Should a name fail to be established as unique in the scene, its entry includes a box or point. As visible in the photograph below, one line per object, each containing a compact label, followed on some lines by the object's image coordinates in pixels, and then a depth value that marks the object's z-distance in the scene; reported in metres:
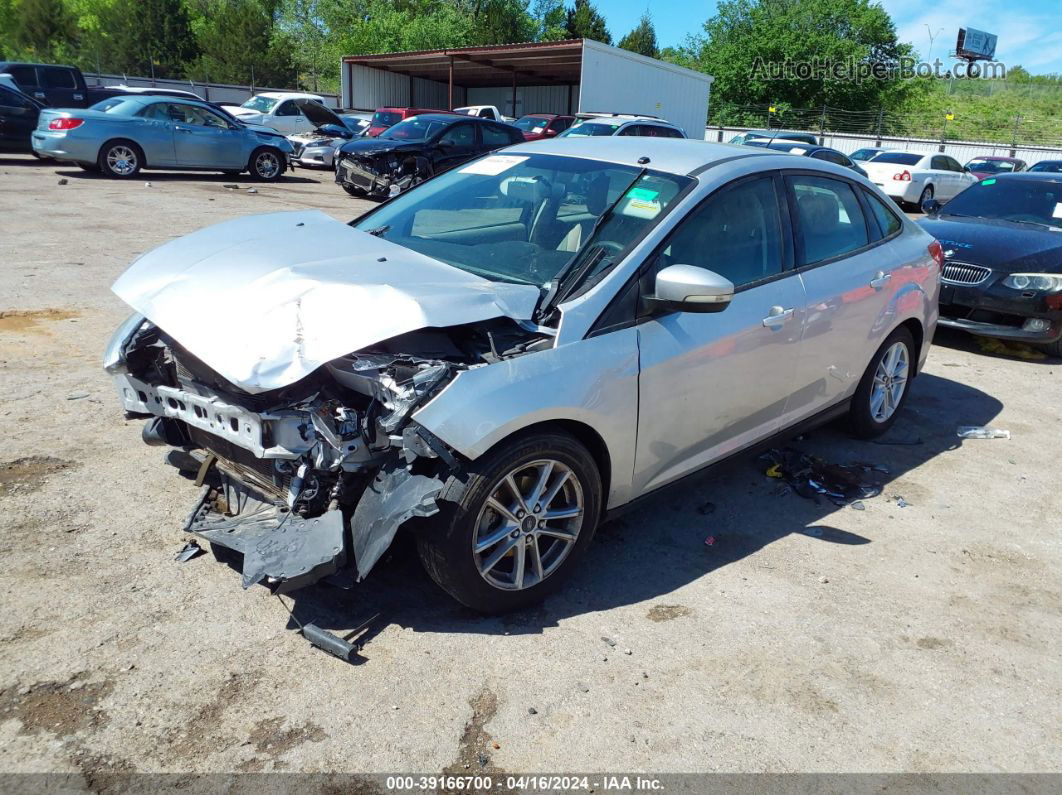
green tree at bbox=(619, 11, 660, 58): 85.38
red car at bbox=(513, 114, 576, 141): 20.73
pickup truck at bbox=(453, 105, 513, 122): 24.50
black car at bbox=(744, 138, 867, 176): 18.28
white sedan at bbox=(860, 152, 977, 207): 20.70
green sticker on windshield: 3.84
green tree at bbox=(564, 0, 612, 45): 76.81
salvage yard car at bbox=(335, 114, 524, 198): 15.26
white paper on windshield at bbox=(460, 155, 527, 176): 4.48
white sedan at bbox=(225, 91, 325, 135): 24.47
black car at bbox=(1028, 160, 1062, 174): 18.44
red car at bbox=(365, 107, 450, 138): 22.77
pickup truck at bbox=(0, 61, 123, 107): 21.05
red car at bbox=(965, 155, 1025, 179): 24.84
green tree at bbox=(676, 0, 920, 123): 51.25
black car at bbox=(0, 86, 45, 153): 16.67
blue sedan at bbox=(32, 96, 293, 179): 14.89
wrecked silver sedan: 3.01
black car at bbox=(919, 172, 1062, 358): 7.37
